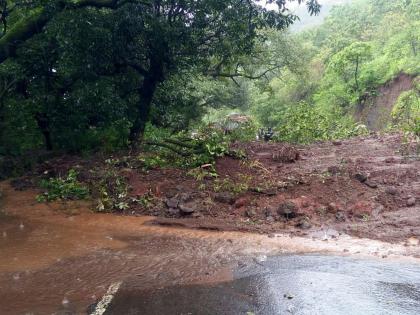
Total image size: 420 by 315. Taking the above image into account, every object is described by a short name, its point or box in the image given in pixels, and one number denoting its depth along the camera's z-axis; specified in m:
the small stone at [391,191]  8.16
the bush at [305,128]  16.06
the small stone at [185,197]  8.87
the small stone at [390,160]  10.34
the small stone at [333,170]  9.49
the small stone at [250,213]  8.12
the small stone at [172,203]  8.75
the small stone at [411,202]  7.68
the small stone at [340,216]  7.58
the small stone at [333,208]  7.85
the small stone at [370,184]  8.59
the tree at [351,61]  30.28
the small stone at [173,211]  8.59
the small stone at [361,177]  8.84
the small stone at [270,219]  7.87
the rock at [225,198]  8.70
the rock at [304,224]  7.40
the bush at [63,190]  9.81
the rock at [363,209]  7.65
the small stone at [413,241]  6.39
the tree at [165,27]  10.24
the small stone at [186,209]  8.45
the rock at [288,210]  7.87
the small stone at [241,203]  8.55
